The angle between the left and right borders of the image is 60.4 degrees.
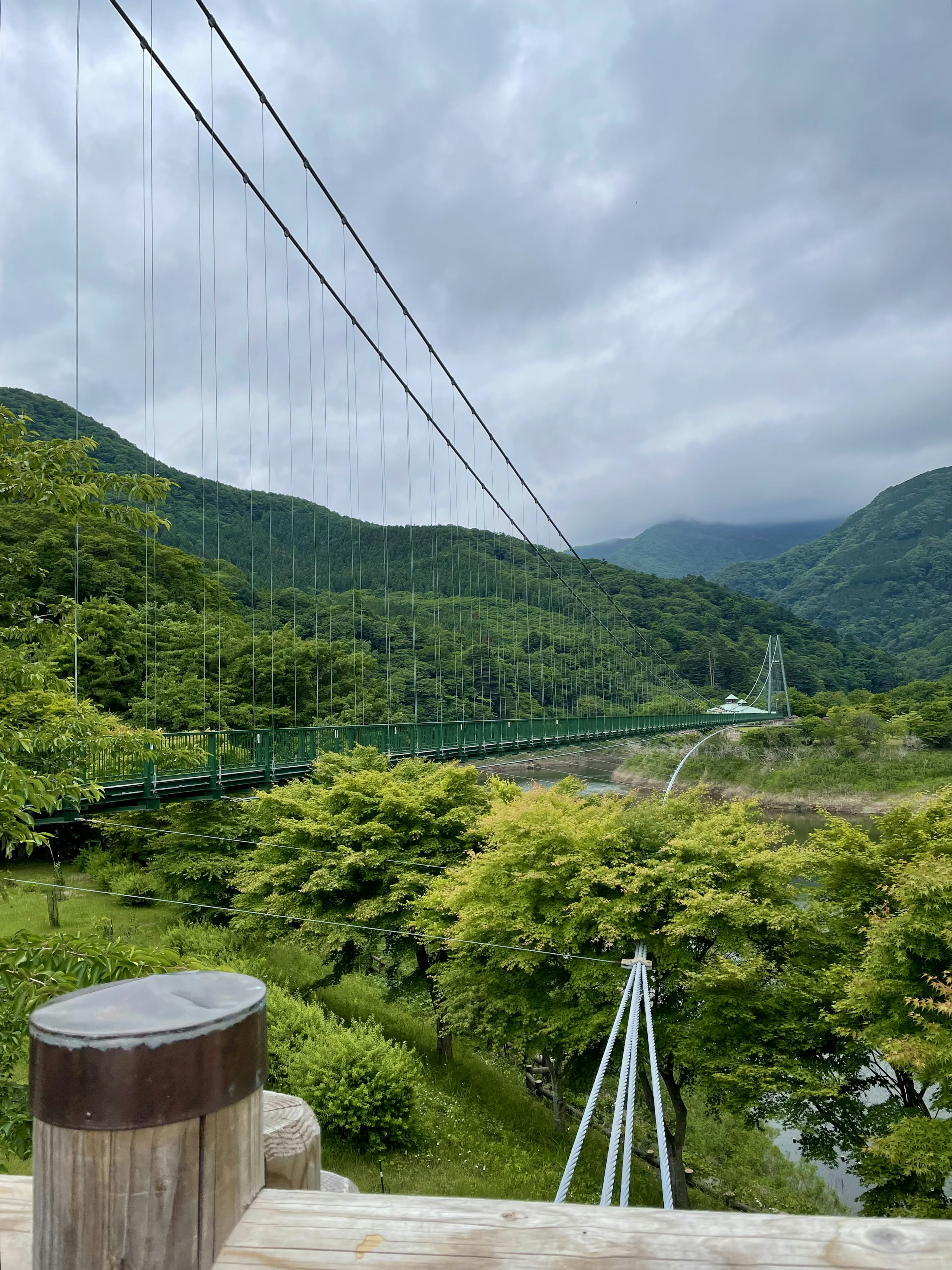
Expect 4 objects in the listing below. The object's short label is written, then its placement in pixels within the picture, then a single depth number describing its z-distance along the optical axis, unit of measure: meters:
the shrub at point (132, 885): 18.09
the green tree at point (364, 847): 13.87
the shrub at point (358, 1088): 11.09
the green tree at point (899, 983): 8.02
